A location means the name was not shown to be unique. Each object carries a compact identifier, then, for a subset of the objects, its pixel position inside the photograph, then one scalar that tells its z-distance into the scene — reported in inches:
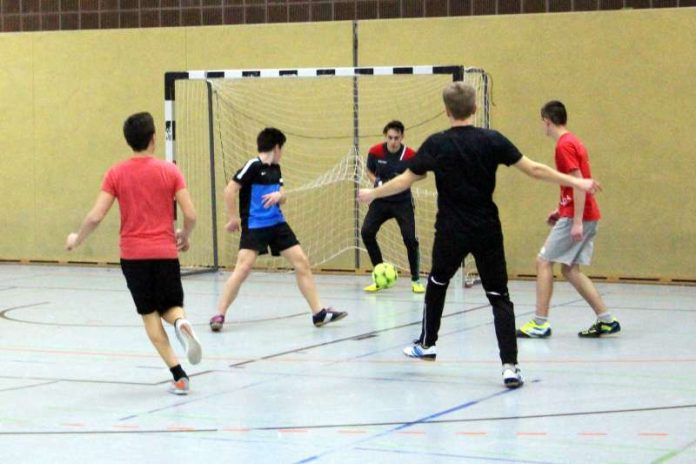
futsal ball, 612.1
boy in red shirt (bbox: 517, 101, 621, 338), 429.1
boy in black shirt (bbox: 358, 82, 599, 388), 351.6
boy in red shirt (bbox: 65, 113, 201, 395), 346.6
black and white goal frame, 639.8
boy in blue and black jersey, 480.7
